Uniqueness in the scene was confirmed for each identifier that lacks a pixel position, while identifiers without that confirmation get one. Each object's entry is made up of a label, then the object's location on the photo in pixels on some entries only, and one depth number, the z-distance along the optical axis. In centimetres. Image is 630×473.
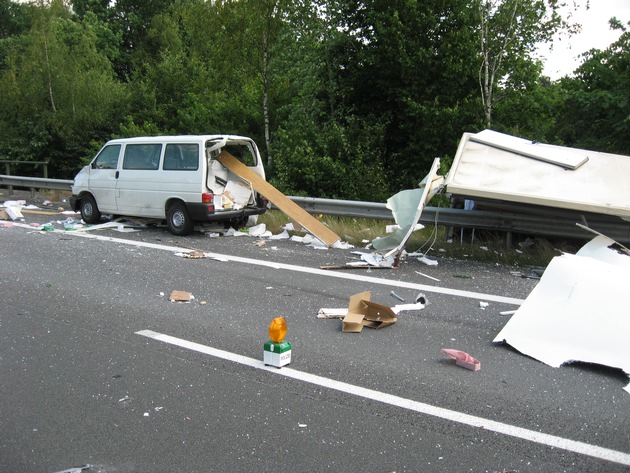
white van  1074
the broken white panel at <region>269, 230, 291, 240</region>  1110
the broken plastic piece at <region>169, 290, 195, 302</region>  673
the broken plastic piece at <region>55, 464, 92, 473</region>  327
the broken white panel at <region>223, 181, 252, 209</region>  1118
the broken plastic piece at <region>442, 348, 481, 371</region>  475
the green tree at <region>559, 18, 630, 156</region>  1605
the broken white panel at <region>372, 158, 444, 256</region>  864
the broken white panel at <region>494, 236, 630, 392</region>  485
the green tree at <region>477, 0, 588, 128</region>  1519
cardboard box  567
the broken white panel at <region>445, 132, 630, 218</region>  782
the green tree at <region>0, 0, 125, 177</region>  2600
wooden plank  1083
